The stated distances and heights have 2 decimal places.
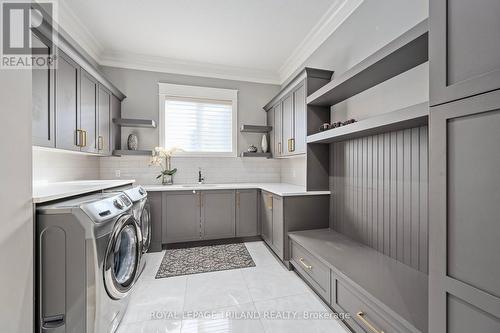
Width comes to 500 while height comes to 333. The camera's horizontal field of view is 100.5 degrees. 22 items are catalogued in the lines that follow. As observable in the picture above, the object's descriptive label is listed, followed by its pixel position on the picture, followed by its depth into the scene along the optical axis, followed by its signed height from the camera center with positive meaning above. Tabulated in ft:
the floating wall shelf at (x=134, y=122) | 10.61 +2.23
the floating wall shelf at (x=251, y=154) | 12.17 +0.65
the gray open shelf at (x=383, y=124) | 4.22 +1.02
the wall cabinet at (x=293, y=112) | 8.53 +2.64
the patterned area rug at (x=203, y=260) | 8.13 -4.10
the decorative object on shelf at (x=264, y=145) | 12.75 +1.24
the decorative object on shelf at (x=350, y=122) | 6.62 +1.40
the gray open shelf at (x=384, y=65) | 4.41 +2.61
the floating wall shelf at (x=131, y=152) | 10.55 +0.66
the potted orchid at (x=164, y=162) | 11.25 +0.16
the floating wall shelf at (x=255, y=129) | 12.25 +2.19
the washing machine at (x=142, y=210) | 6.97 -1.70
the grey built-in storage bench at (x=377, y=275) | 4.01 -2.66
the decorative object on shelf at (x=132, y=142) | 11.12 +1.23
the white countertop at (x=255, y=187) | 8.37 -1.10
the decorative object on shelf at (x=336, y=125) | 7.01 +1.40
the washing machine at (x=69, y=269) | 4.05 -2.05
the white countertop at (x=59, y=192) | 4.13 -0.63
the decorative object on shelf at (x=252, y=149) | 12.64 +0.98
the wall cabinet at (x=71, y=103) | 5.72 +2.14
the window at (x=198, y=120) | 12.00 +2.72
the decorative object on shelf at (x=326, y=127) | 7.54 +1.40
